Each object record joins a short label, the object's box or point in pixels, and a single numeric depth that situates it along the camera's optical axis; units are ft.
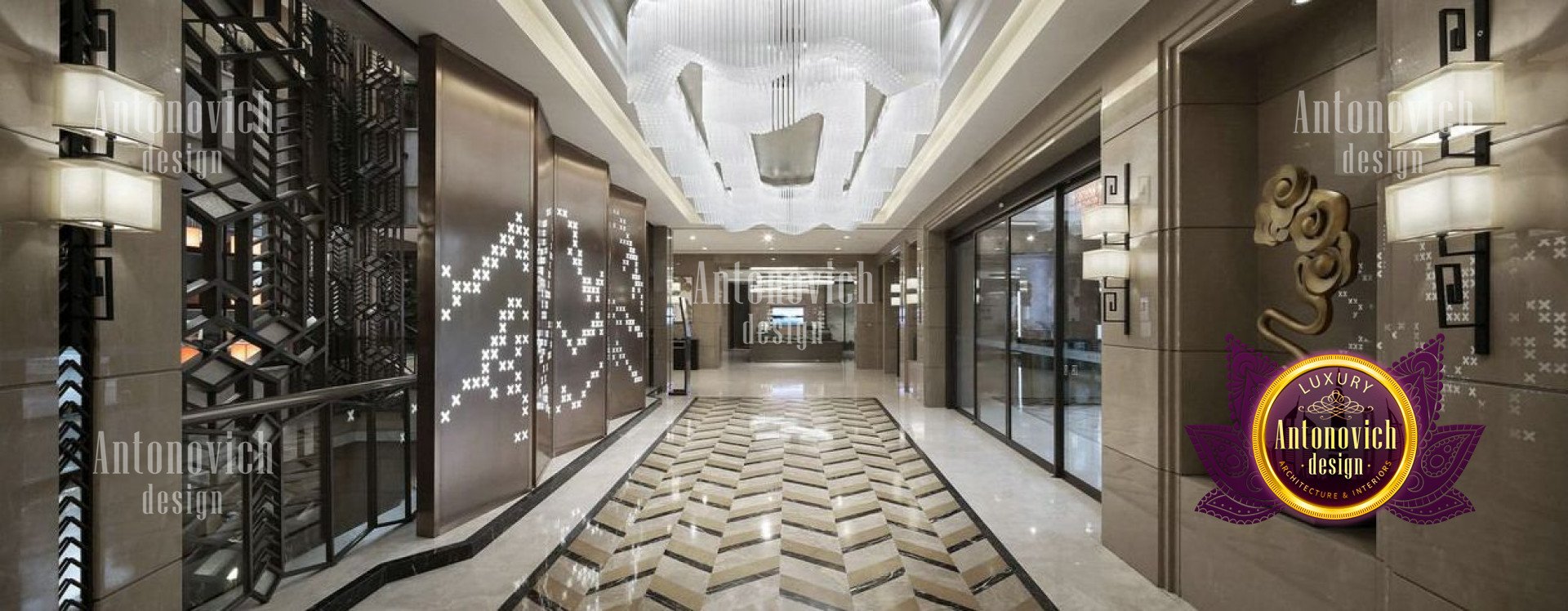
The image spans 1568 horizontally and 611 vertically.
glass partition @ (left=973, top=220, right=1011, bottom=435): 22.18
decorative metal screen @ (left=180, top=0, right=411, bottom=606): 8.95
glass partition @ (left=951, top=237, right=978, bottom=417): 26.76
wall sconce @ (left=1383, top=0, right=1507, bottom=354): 5.07
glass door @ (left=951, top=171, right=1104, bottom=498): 15.89
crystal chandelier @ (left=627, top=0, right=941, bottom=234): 9.39
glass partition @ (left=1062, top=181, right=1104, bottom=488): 15.46
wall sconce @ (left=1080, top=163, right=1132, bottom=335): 10.45
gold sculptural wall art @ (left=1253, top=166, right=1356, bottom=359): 7.23
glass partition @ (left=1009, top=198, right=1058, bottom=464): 17.81
